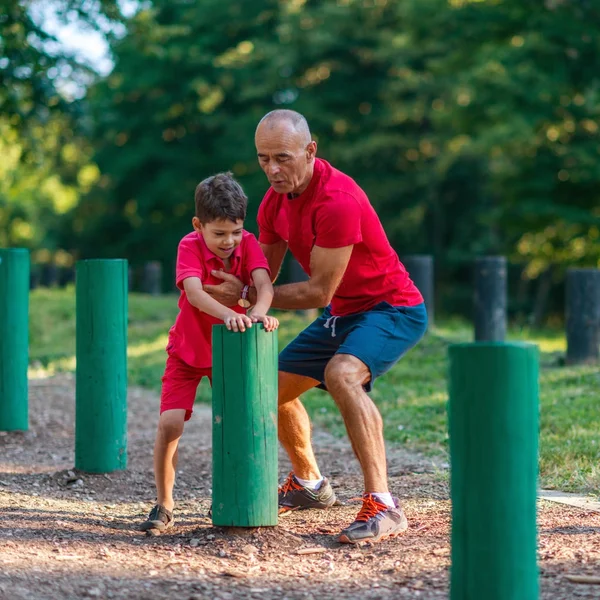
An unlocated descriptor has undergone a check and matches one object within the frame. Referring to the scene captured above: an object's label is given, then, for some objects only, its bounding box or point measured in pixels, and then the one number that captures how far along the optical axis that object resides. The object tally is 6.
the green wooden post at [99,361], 11.32
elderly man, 8.62
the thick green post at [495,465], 5.87
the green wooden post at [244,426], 8.17
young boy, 8.64
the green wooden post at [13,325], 13.49
